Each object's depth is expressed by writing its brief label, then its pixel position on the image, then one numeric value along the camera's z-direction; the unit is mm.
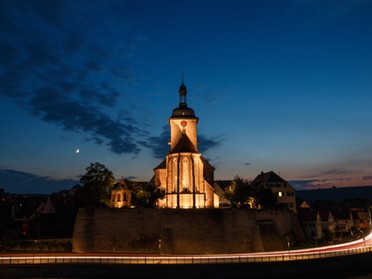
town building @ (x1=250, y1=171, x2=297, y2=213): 65500
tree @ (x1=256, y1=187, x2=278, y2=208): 55381
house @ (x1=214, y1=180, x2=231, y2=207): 63000
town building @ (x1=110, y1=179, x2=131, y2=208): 50906
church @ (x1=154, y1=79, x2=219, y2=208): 49094
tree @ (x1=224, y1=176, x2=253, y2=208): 50938
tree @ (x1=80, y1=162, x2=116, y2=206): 48594
